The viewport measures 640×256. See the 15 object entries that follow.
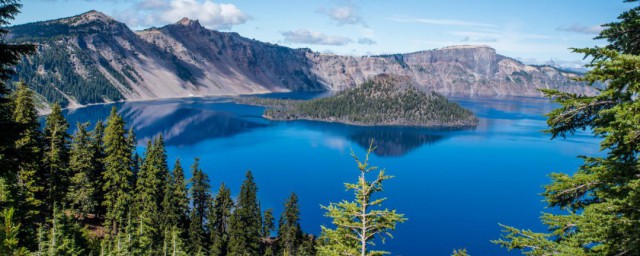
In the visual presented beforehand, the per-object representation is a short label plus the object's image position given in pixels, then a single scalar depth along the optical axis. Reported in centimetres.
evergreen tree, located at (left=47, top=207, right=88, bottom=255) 2356
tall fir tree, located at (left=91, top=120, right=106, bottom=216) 5484
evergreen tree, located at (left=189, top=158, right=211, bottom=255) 6688
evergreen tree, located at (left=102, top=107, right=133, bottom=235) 5097
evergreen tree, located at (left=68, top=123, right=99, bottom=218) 5122
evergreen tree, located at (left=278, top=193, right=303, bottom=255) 6612
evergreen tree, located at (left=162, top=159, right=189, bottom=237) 5650
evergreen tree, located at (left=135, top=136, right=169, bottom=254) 5294
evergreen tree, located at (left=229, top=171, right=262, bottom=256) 5972
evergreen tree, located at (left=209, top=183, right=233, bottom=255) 6425
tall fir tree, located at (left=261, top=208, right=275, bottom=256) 7712
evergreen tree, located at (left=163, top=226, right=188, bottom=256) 3149
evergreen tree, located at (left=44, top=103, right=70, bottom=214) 4572
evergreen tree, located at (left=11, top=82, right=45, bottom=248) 3872
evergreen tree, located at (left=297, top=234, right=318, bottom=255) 6138
